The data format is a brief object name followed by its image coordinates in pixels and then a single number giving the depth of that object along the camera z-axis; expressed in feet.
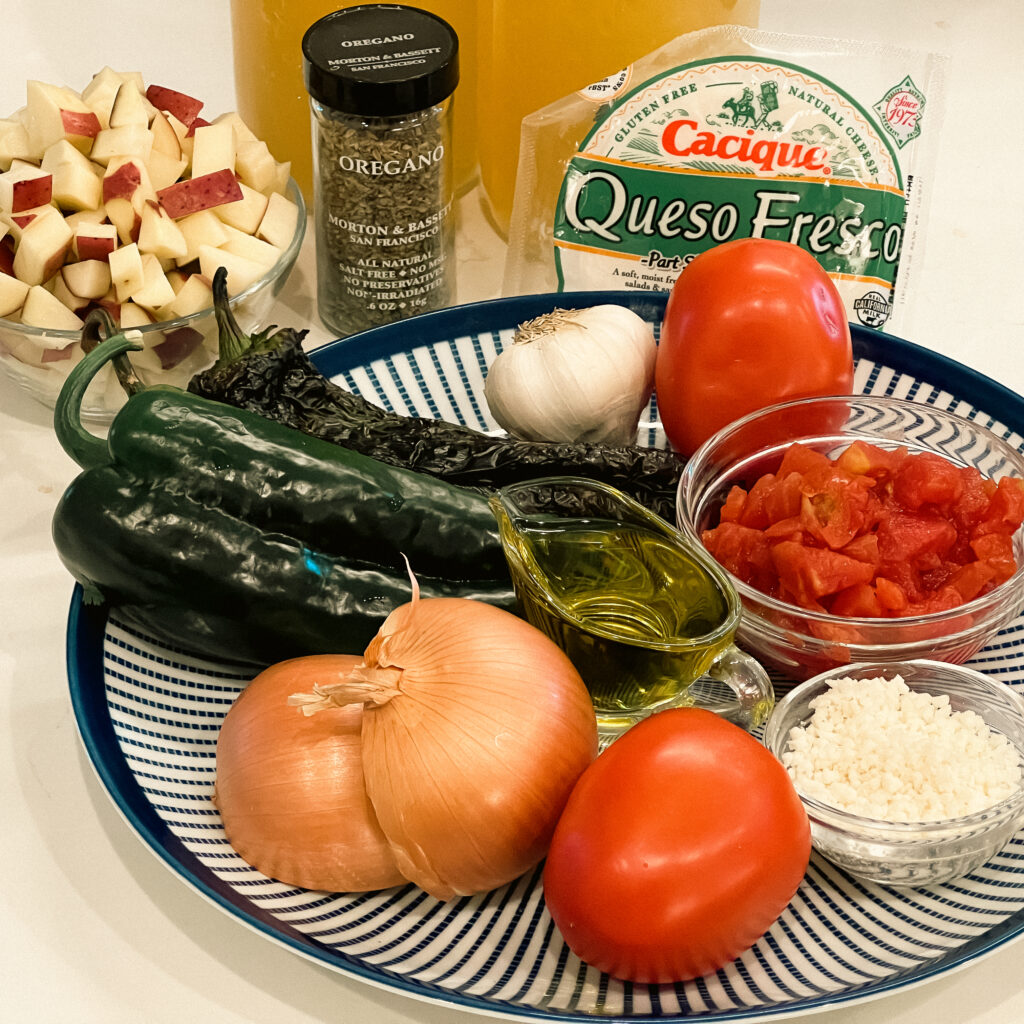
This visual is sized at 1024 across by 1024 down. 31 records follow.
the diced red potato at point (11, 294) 2.56
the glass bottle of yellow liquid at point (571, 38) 2.72
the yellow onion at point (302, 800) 2.15
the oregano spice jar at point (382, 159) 2.58
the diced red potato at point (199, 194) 2.64
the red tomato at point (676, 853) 2.06
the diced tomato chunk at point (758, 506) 2.39
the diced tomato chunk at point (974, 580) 2.33
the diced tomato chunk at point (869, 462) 2.38
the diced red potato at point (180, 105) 2.77
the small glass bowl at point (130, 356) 2.57
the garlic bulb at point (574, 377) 2.51
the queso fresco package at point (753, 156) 2.67
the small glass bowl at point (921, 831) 2.15
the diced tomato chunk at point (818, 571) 2.31
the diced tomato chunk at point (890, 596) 2.31
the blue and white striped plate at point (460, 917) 2.11
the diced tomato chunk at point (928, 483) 2.35
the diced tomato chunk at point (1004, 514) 2.35
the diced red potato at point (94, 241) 2.58
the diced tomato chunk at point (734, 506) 2.41
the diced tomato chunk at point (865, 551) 2.32
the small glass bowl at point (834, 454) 2.30
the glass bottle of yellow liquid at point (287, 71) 2.77
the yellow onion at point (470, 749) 2.11
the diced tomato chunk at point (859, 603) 2.31
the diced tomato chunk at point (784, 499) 2.36
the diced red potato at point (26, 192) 2.60
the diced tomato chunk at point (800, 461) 2.39
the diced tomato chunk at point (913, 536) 2.34
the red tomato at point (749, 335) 2.46
